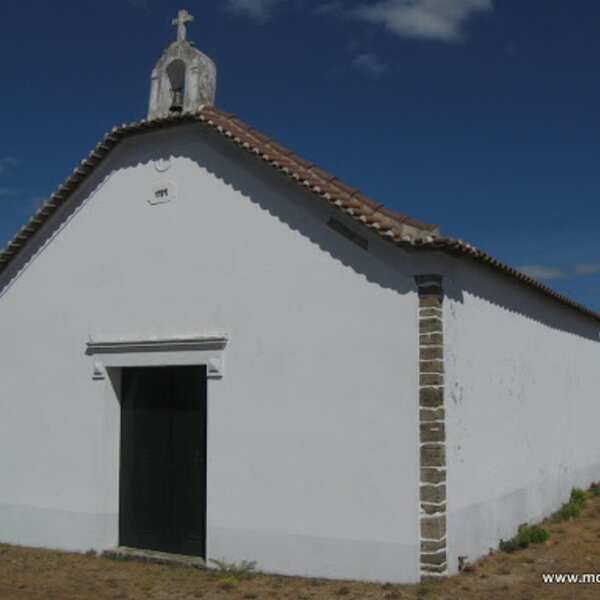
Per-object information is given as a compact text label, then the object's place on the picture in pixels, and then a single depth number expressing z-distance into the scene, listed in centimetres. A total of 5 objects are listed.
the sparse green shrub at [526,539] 934
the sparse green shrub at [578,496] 1258
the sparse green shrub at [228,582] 806
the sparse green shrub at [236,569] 848
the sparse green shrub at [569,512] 1146
